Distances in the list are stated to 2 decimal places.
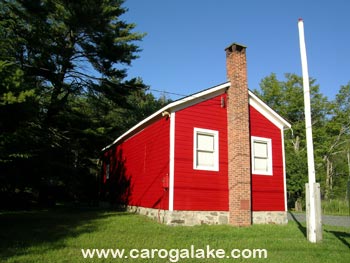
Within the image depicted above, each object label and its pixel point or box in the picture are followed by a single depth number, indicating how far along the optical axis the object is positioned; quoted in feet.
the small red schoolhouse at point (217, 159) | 39.34
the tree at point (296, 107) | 132.46
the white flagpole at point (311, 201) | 30.25
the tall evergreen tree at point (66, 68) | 65.21
